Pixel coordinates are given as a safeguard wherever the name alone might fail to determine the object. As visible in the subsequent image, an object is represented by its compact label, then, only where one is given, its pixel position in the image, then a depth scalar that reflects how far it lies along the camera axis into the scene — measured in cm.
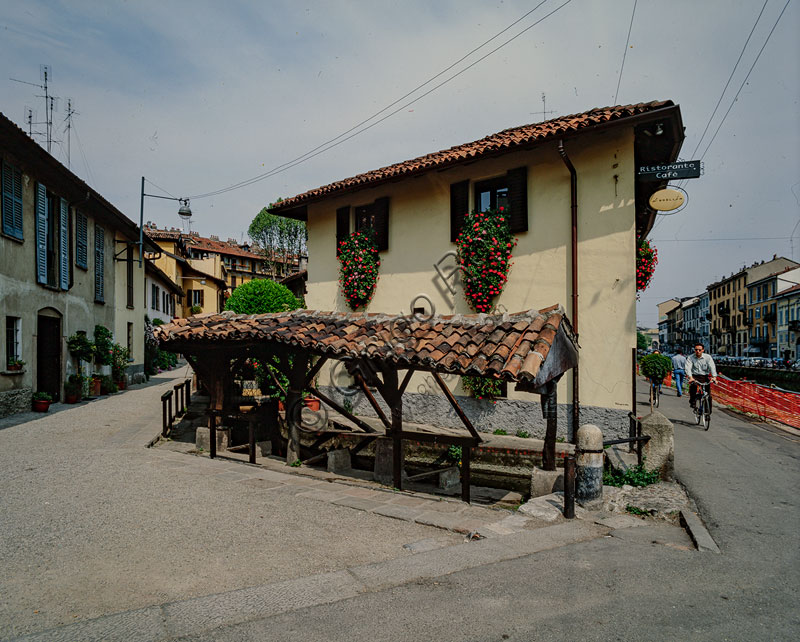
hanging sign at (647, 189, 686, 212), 935
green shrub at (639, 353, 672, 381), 1738
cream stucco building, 988
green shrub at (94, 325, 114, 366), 1722
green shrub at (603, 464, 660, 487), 713
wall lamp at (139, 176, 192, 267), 2342
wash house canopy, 616
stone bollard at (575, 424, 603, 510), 600
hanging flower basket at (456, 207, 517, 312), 1116
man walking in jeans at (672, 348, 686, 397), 1802
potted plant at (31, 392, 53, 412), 1311
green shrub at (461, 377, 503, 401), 1127
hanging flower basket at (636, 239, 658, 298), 1048
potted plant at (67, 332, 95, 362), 1559
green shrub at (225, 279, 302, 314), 1437
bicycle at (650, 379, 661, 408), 1622
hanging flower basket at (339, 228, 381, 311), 1352
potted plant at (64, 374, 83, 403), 1518
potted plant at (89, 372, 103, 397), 1706
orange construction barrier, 1323
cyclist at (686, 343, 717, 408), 1228
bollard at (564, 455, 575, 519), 571
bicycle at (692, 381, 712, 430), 1205
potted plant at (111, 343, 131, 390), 1912
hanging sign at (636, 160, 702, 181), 927
